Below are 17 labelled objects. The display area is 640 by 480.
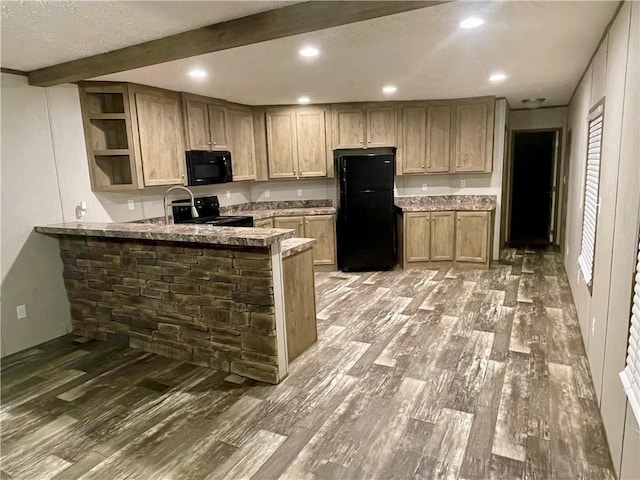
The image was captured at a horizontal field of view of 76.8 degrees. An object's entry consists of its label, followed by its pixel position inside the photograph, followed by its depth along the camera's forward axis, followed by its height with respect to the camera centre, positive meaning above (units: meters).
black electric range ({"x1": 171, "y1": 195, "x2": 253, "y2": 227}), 4.75 -0.42
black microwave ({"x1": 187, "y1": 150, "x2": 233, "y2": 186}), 4.65 +0.18
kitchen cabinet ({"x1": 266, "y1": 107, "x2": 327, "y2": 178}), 5.78 +0.53
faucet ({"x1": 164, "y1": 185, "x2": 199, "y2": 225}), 4.26 -0.25
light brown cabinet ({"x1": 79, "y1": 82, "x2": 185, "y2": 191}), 3.88 +0.51
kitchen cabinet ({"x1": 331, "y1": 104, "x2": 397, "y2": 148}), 5.71 +0.72
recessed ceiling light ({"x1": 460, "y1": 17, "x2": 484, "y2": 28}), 2.49 +0.94
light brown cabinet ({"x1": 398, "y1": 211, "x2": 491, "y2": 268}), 5.52 -0.87
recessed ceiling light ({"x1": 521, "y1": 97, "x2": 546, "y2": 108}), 5.64 +1.00
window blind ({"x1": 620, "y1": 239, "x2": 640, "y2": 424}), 1.51 -0.75
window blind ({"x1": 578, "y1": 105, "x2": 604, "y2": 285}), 2.90 -0.20
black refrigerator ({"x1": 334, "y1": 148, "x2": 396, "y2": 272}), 5.40 -0.47
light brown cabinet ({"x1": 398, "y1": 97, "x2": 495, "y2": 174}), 5.50 +0.52
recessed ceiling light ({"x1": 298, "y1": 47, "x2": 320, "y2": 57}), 3.06 +0.97
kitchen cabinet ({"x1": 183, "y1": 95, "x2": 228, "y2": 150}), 4.62 +0.68
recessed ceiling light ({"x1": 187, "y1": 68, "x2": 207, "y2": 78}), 3.59 +0.98
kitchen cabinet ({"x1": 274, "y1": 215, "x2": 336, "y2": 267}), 5.68 -0.72
